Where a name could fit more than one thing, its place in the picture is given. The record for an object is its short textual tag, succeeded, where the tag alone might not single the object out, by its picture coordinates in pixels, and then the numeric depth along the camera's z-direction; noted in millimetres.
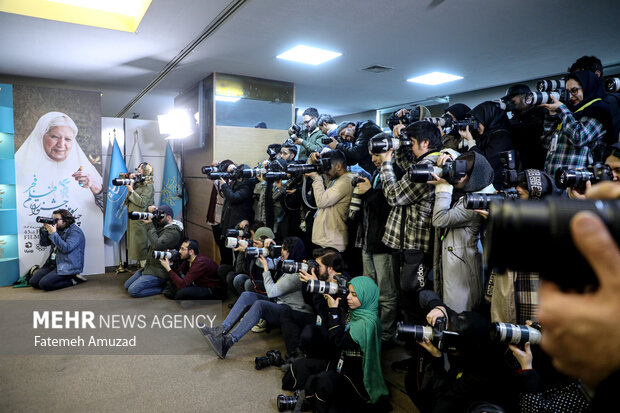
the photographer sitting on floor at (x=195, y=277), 4430
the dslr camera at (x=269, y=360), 3131
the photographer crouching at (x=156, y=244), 4875
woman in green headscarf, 2502
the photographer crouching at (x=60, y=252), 5171
